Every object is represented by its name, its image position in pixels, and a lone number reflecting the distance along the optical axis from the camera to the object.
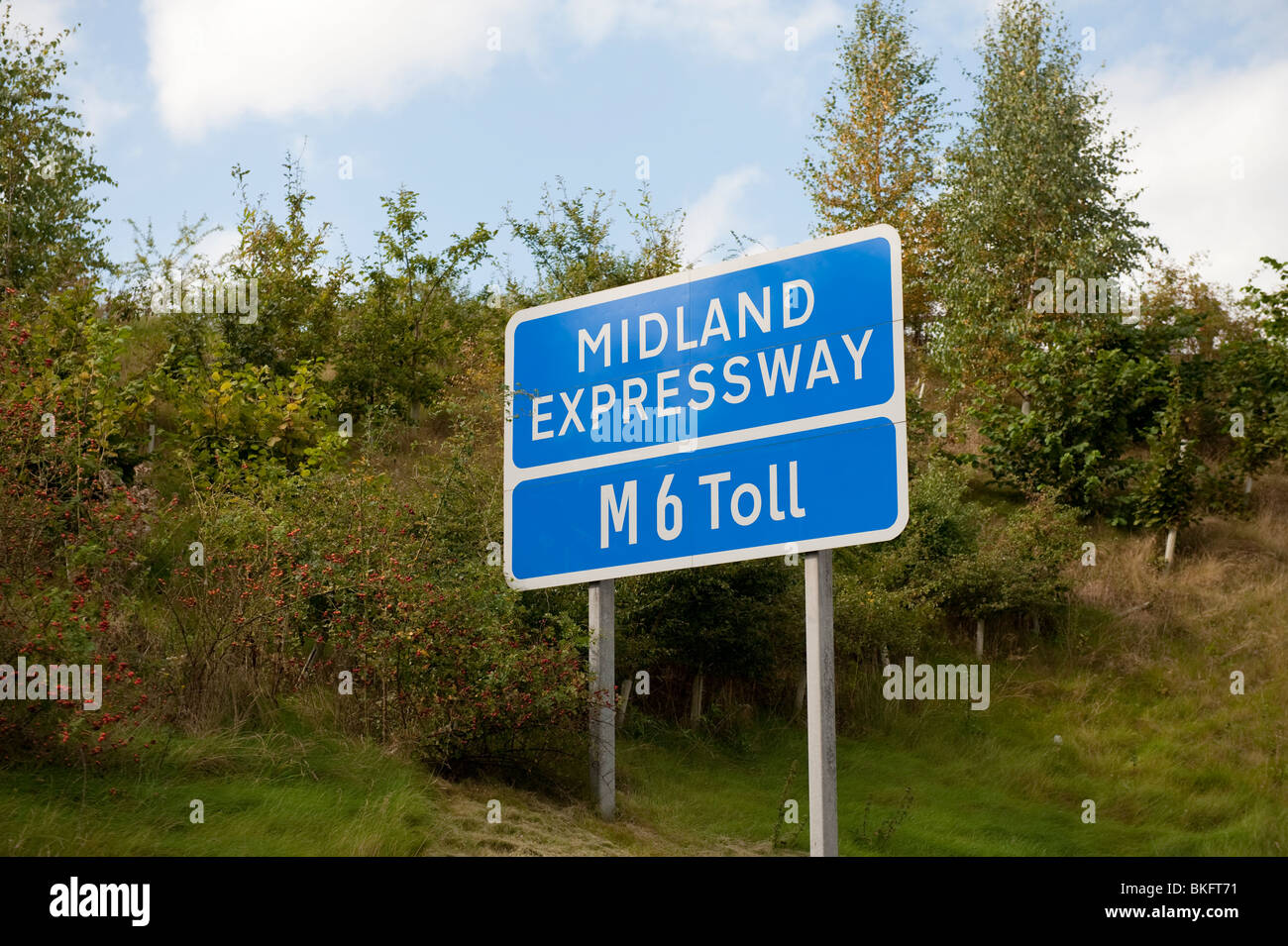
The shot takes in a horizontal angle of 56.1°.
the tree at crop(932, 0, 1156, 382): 26.75
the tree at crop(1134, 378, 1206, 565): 20.59
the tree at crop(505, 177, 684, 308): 20.02
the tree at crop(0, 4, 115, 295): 22.33
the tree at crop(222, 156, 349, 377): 18.62
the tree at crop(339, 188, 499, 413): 19.77
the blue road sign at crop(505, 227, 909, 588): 8.20
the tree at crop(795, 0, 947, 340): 31.14
